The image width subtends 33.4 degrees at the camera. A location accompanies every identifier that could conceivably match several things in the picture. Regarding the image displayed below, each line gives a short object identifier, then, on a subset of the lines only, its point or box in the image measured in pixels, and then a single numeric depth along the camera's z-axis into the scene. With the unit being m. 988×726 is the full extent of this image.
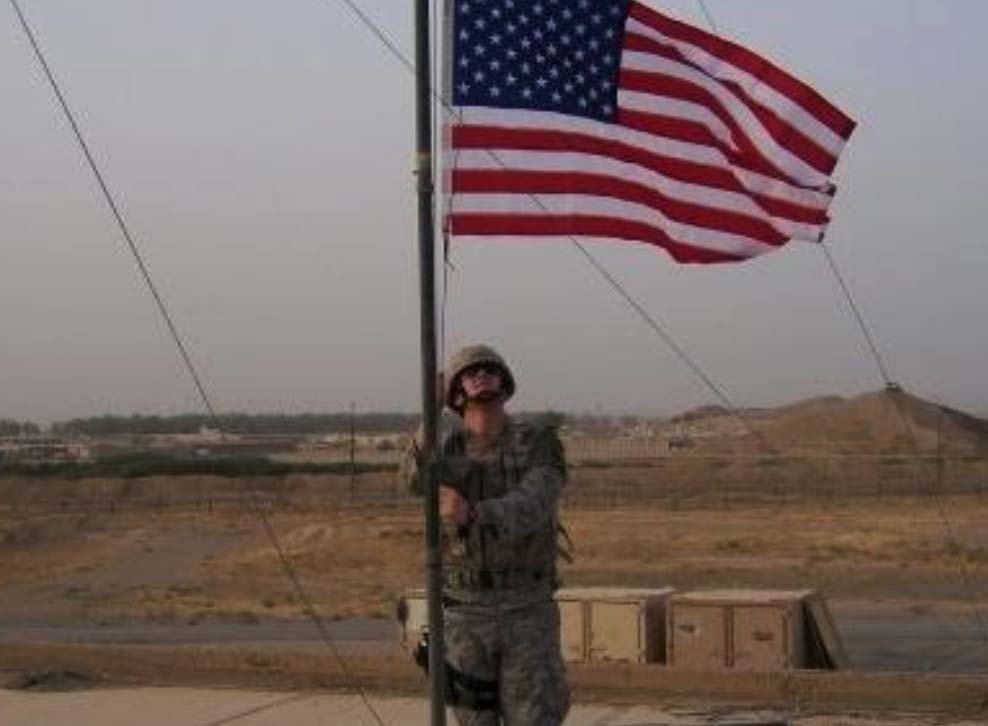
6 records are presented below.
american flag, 5.94
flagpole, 5.09
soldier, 5.14
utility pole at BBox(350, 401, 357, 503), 82.78
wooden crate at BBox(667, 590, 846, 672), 10.27
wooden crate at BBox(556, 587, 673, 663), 10.52
